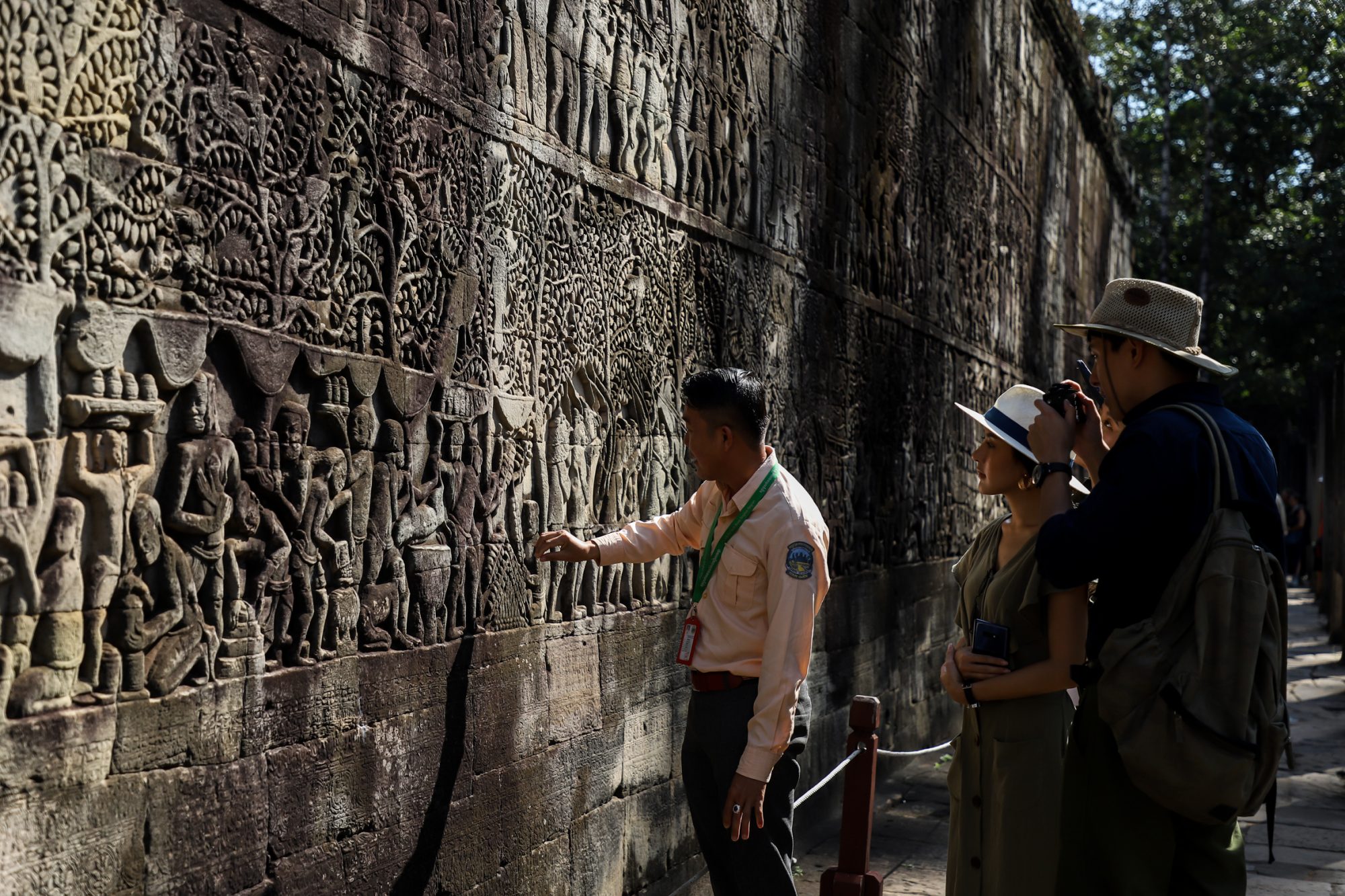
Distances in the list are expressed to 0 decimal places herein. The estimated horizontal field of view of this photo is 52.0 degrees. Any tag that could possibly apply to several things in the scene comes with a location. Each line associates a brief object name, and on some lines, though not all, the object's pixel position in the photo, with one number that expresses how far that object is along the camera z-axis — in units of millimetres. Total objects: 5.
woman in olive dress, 3416
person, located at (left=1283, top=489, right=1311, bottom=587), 24812
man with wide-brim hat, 2877
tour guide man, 3400
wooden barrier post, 4301
